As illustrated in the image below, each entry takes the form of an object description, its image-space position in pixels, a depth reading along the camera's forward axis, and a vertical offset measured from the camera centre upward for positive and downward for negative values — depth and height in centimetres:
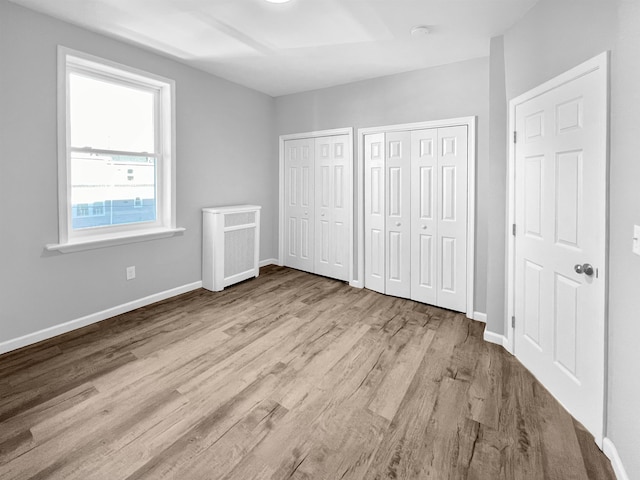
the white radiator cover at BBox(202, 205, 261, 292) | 424 -15
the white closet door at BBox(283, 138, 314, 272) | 506 +42
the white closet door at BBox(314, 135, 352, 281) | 464 +37
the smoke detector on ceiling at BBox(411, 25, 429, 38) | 292 +171
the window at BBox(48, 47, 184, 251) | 304 +77
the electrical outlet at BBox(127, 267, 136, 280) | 356 -43
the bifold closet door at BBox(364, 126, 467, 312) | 365 +20
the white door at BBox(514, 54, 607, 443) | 182 -4
